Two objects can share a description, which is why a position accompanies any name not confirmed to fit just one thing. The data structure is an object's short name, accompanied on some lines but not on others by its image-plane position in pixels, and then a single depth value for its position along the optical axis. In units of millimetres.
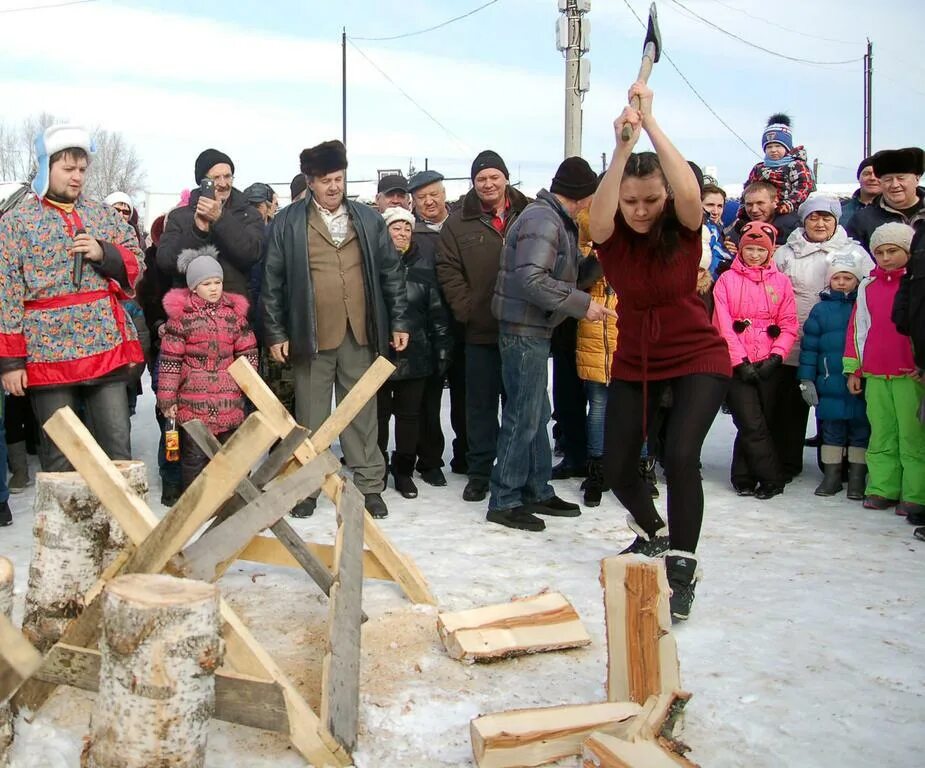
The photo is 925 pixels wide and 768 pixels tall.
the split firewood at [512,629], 3455
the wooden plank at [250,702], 2611
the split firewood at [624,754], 2457
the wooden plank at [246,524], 2752
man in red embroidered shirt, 4801
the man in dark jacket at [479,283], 5922
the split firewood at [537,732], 2658
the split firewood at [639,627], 2865
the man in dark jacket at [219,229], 5793
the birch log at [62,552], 3248
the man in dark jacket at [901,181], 6086
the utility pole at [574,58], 12102
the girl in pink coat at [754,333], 6156
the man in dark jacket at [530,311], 5156
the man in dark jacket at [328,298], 5406
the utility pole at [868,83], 29781
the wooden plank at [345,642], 2746
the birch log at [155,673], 2326
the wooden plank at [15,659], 1935
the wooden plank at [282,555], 4082
